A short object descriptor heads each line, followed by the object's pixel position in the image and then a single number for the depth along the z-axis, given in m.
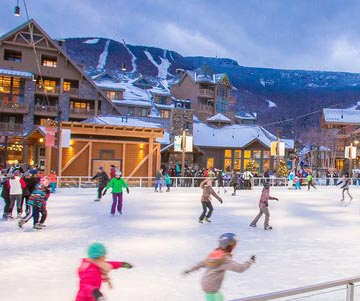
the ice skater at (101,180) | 18.47
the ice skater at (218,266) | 4.44
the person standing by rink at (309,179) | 30.36
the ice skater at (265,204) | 12.45
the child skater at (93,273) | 3.96
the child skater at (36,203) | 10.95
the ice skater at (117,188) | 14.14
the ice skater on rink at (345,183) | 22.31
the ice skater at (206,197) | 12.89
